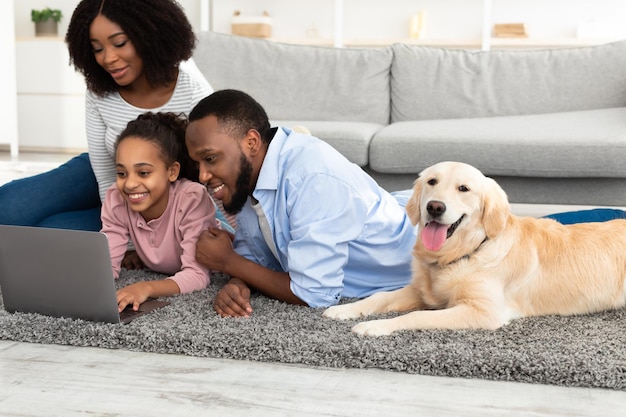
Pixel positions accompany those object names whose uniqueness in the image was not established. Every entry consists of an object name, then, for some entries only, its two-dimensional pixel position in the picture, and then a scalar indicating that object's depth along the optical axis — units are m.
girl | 2.24
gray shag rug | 1.55
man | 1.97
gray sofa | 3.47
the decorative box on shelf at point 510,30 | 6.29
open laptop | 1.78
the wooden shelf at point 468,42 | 6.14
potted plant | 7.14
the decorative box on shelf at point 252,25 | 6.77
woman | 2.48
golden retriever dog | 1.83
